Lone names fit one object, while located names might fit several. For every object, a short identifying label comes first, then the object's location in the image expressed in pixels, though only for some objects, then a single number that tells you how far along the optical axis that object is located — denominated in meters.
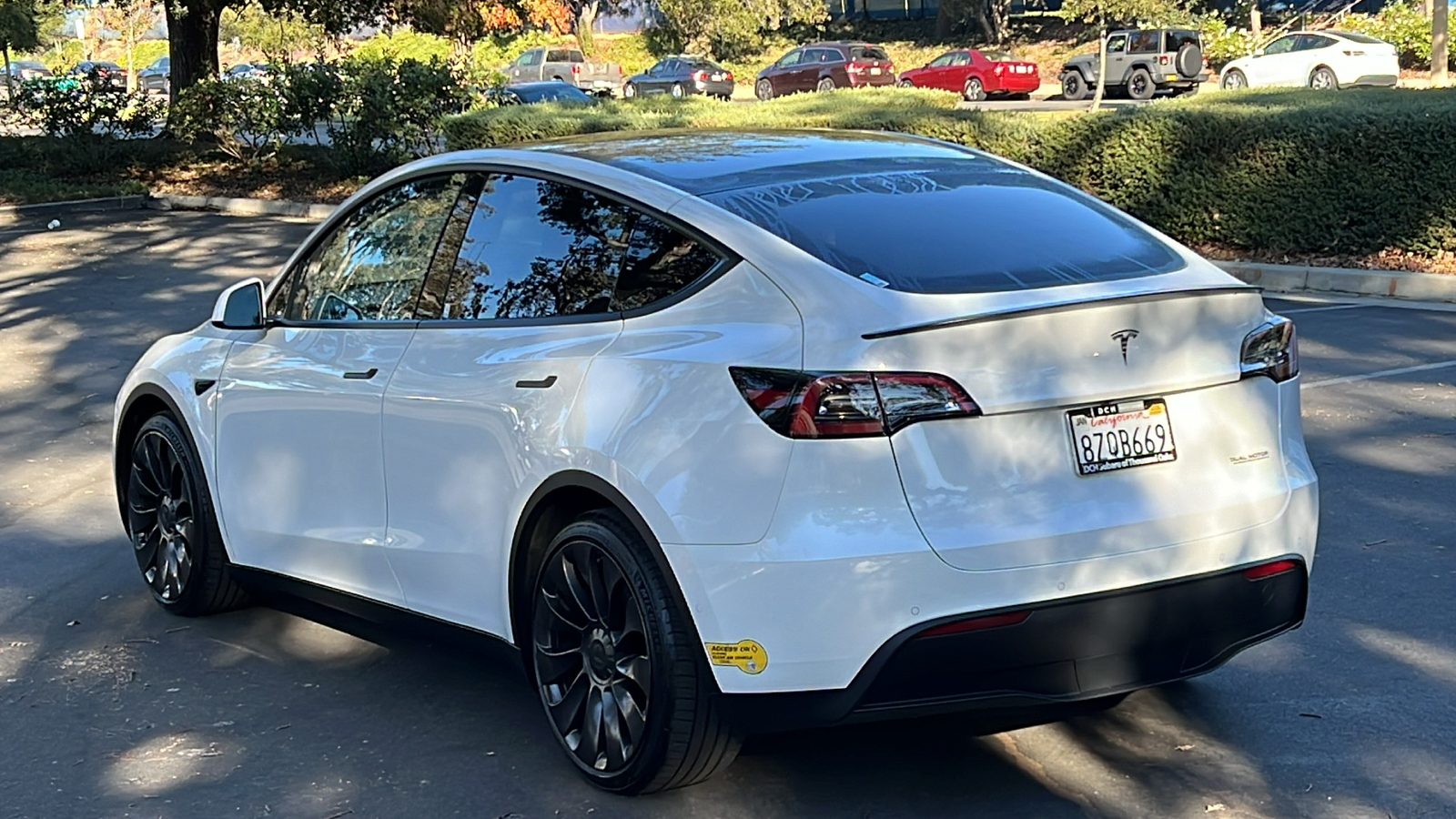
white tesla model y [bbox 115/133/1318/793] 3.54
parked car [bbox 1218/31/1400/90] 34.19
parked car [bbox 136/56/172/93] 61.69
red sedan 41.66
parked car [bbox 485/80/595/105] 34.88
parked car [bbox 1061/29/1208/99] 37.56
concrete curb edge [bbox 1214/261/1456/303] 12.80
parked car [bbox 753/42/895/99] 44.69
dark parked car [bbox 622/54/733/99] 47.12
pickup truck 52.28
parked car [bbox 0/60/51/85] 60.78
